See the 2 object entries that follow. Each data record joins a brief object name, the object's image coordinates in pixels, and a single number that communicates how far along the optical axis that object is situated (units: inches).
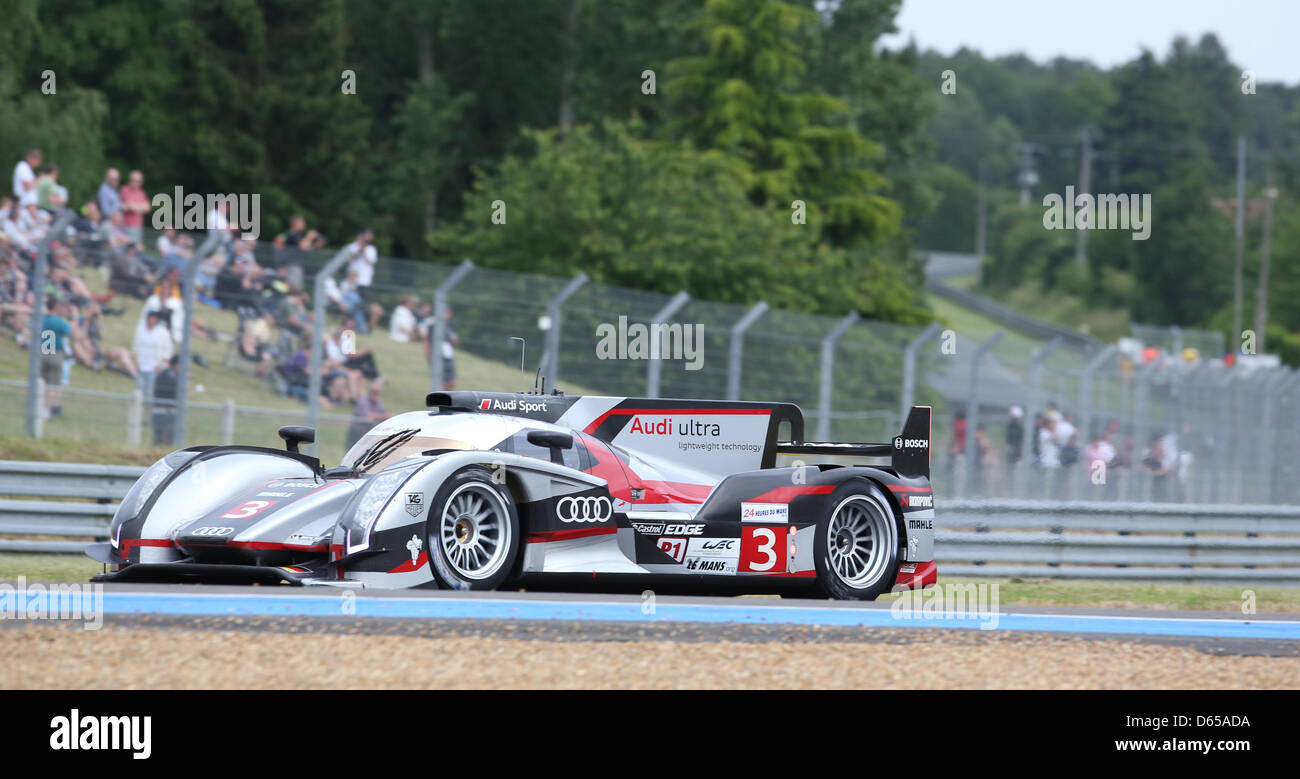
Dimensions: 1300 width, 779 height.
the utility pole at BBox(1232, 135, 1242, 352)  2257.6
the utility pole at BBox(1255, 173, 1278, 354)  2775.3
